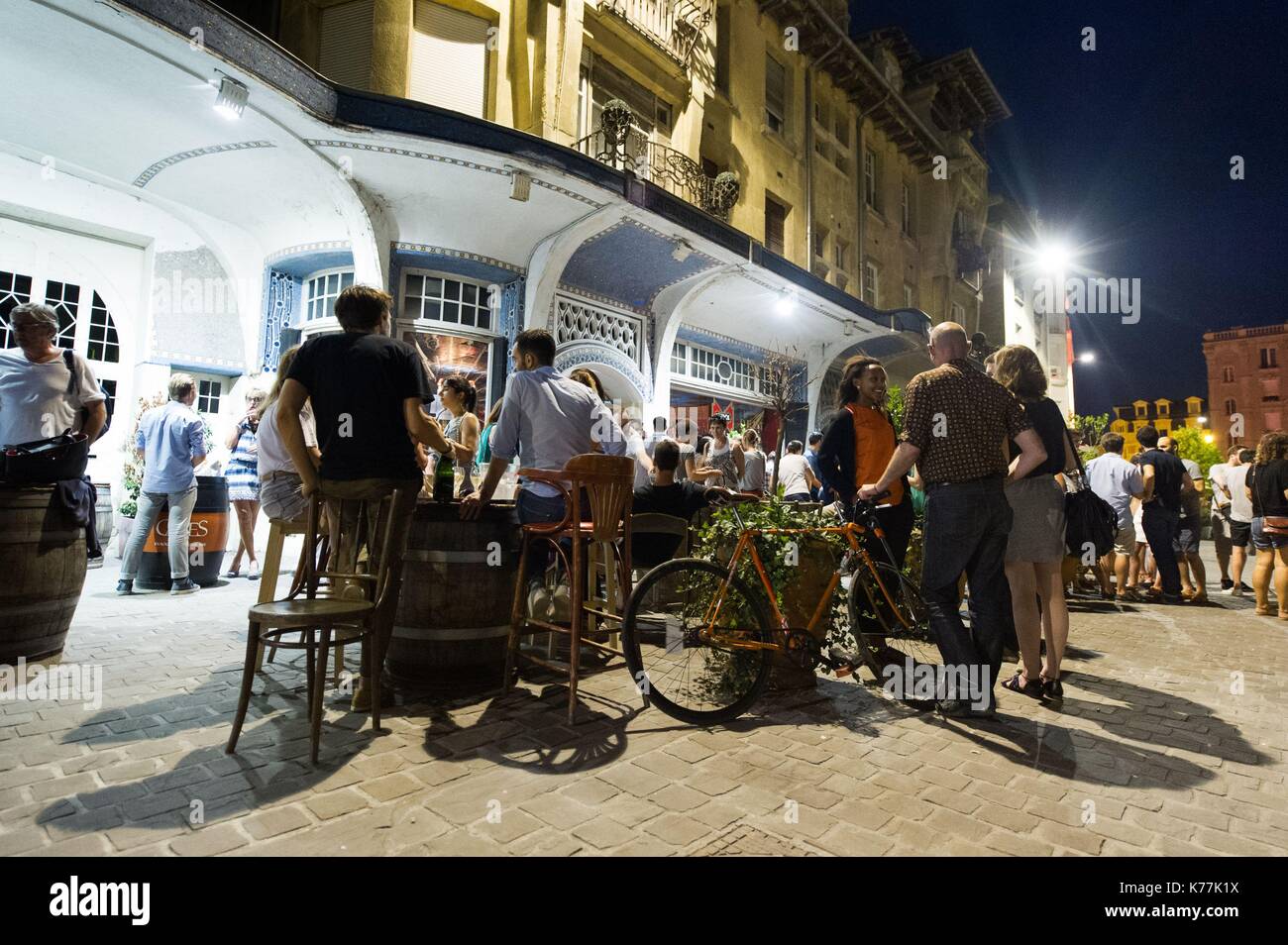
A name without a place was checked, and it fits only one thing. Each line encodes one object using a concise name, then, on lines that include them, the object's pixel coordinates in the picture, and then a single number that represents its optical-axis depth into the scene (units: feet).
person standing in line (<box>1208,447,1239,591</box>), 30.07
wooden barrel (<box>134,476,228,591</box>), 22.11
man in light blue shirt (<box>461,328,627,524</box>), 12.89
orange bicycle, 11.44
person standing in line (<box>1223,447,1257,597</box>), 27.78
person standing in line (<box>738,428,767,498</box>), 31.12
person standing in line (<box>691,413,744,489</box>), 29.30
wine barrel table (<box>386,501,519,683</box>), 12.12
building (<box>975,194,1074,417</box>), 90.58
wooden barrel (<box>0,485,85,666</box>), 12.70
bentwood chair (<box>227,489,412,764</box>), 8.86
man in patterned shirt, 11.55
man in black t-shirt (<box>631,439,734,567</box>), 17.58
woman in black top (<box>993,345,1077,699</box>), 12.50
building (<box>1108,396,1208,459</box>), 274.57
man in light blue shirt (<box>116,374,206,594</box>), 21.09
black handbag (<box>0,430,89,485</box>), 13.20
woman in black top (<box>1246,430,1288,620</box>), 22.50
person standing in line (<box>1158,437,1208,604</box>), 27.20
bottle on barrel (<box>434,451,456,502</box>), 12.83
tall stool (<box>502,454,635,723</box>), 11.15
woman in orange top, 14.49
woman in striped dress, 24.11
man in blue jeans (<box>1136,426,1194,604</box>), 26.89
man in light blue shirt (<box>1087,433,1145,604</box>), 25.40
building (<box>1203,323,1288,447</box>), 208.95
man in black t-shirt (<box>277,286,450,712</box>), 10.98
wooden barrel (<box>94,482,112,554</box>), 30.19
